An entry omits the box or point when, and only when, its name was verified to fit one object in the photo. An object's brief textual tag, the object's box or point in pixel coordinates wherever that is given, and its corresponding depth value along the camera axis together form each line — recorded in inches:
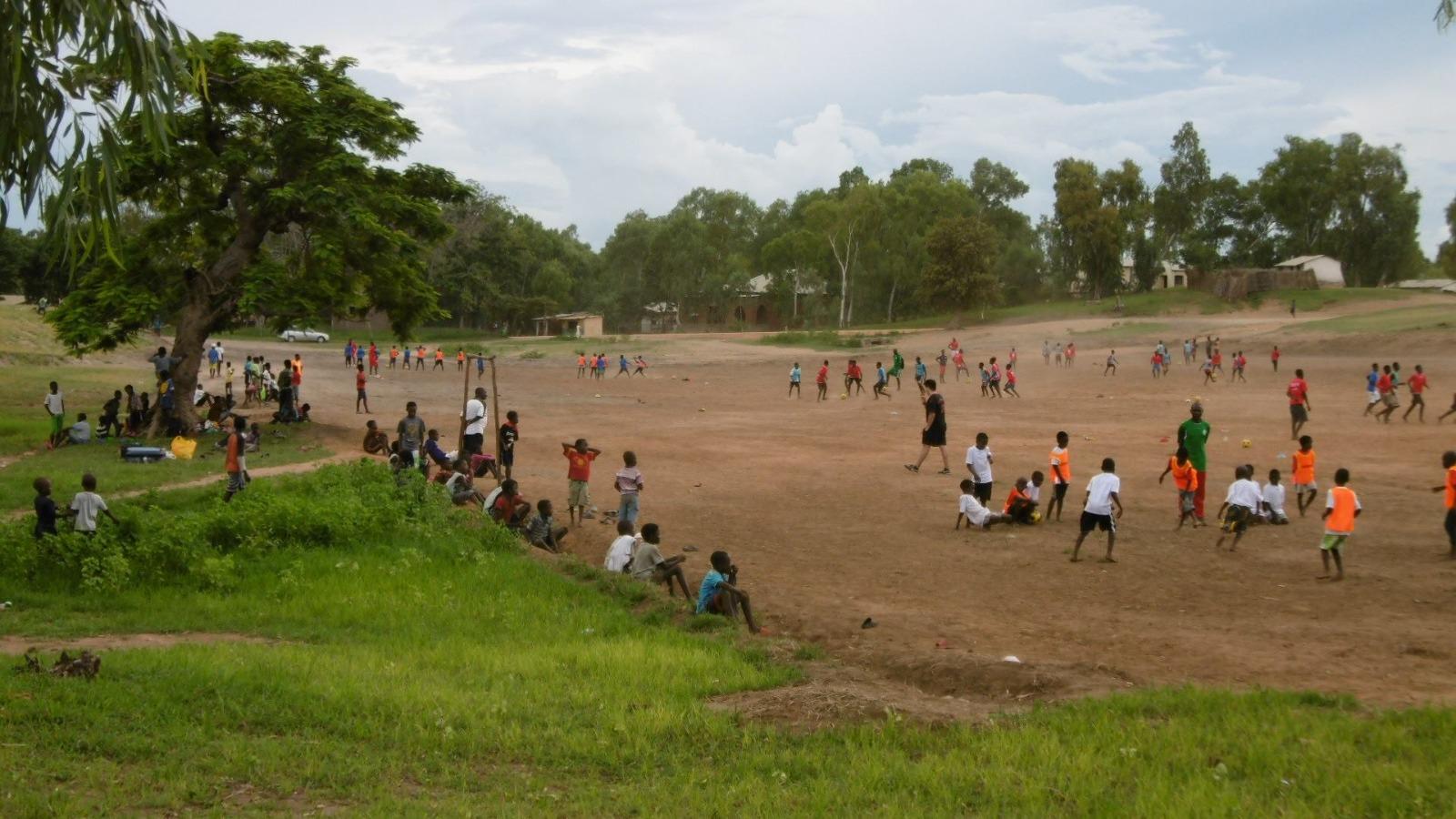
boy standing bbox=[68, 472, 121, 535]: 533.3
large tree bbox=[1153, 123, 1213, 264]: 3499.0
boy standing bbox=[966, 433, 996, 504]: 716.0
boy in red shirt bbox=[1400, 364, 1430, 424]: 1172.5
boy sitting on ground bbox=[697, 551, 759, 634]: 460.8
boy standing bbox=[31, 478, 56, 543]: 528.4
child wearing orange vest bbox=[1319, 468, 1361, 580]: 527.2
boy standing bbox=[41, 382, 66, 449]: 983.0
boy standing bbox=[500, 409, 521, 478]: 809.5
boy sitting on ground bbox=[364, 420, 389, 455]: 960.3
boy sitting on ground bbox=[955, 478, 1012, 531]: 680.4
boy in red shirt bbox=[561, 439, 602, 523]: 692.1
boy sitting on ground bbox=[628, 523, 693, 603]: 520.1
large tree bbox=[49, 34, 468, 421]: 1036.5
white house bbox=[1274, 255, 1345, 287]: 3132.4
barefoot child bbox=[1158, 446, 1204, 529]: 671.8
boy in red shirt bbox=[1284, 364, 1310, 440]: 1058.1
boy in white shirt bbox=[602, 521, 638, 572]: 556.1
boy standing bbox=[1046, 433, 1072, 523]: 680.4
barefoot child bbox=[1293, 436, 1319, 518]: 678.5
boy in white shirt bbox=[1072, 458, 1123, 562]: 582.9
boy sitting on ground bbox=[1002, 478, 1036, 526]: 691.4
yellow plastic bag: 938.7
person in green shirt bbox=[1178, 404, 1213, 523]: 684.1
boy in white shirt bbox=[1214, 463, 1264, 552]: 607.5
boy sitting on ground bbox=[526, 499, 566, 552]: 634.2
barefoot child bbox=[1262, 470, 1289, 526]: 669.3
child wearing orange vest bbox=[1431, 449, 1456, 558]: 558.9
